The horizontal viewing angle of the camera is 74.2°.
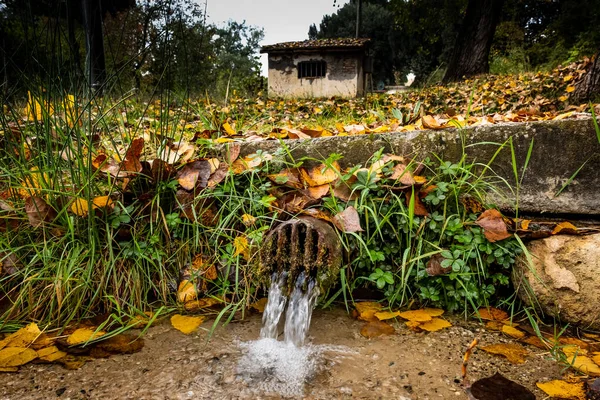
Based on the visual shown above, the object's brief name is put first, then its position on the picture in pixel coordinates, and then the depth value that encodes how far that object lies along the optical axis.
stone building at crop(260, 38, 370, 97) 15.30
